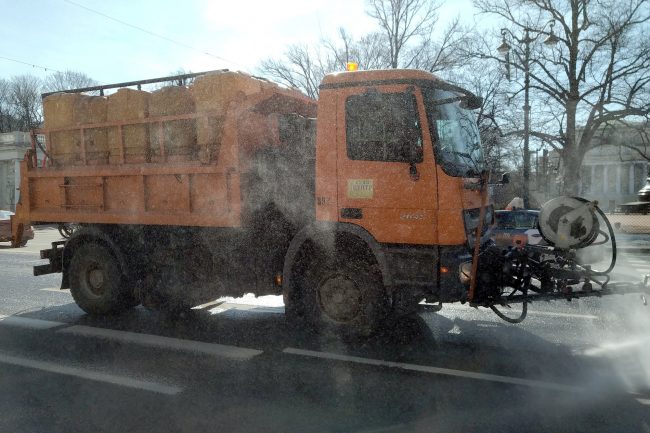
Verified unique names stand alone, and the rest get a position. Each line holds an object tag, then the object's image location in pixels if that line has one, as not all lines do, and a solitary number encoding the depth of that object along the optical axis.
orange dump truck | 5.21
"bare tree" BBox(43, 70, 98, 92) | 50.38
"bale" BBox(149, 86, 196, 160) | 6.25
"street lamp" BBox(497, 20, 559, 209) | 20.58
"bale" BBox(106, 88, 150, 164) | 6.55
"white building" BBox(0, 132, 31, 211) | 49.66
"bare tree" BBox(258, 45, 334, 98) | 31.34
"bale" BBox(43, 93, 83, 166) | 7.08
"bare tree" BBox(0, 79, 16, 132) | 62.06
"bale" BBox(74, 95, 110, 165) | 6.91
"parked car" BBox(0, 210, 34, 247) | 19.58
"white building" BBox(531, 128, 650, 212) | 61.62
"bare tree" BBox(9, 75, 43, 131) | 61.34
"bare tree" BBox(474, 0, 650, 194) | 24.52
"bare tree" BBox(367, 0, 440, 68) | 27.67
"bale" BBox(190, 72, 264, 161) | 5.93
